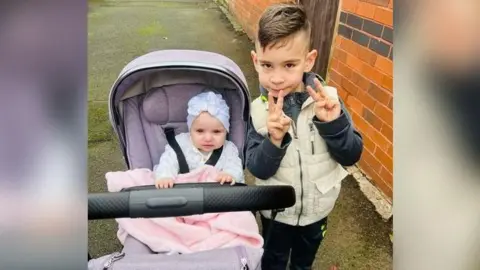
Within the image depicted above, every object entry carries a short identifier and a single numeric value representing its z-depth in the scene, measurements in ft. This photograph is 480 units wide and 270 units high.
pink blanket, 4.92
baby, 6.05
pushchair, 4.11
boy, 5.01
